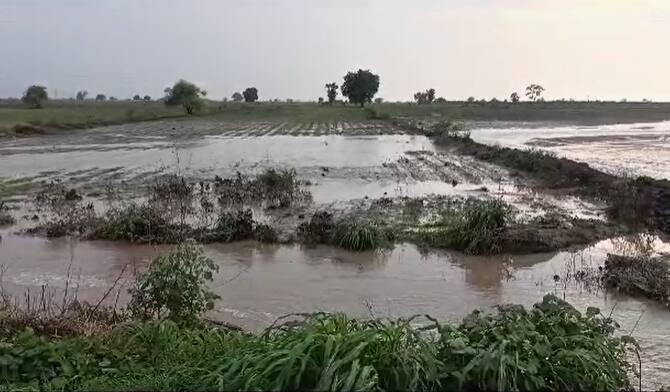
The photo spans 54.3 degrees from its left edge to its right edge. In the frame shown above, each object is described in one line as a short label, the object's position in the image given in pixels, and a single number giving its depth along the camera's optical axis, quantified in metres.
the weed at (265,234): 11.88
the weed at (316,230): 11.71
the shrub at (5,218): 13.61
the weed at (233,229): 11.90
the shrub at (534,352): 4.16
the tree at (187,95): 72.06
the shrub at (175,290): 6.52
